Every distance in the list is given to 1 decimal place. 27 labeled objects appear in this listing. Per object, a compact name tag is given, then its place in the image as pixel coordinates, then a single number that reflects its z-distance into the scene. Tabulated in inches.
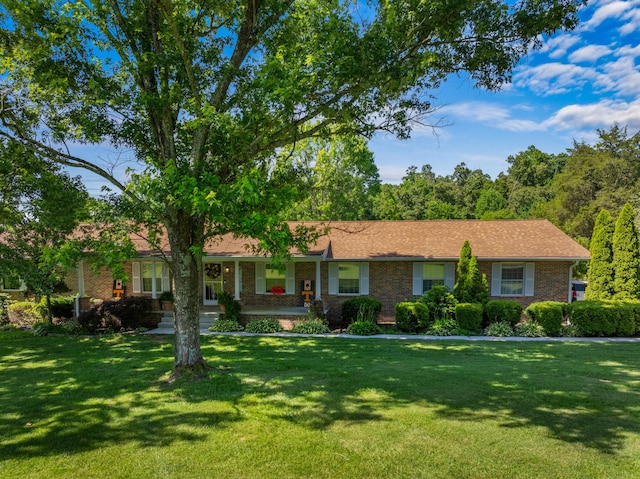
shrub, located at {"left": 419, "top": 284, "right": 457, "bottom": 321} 545.3
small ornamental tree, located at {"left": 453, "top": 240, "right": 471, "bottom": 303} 561.1
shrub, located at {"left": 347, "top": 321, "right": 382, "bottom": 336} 522.9
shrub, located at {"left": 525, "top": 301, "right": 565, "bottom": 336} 508.1
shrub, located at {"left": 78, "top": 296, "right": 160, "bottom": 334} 555.5
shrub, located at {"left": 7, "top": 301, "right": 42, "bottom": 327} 631.2
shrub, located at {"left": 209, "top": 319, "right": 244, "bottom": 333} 556.7
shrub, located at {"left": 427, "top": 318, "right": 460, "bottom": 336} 516.1
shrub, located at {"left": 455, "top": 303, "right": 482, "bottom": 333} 521.0
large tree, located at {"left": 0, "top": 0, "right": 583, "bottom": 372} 238.7
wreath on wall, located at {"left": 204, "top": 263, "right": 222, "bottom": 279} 676.1
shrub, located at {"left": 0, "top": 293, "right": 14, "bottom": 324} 612.0
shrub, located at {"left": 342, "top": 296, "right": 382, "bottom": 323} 567.5
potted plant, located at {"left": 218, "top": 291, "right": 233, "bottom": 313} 585.8
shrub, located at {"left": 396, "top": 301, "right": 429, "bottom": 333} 530.6
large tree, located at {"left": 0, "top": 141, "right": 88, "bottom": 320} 362.9
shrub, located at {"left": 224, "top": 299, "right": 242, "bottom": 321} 576.1
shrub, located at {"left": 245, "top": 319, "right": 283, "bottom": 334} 551.2
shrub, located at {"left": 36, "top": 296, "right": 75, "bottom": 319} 627.5
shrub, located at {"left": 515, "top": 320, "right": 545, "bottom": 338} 510.4
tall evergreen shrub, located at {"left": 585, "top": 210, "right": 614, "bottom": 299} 583.5
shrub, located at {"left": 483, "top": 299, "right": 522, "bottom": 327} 533.5
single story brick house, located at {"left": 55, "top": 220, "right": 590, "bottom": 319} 605.6
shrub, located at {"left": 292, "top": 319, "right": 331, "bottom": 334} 539.5
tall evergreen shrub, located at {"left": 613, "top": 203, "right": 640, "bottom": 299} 565.3
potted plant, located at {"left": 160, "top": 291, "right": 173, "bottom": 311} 631.2
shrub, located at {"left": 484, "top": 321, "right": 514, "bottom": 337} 515.2
